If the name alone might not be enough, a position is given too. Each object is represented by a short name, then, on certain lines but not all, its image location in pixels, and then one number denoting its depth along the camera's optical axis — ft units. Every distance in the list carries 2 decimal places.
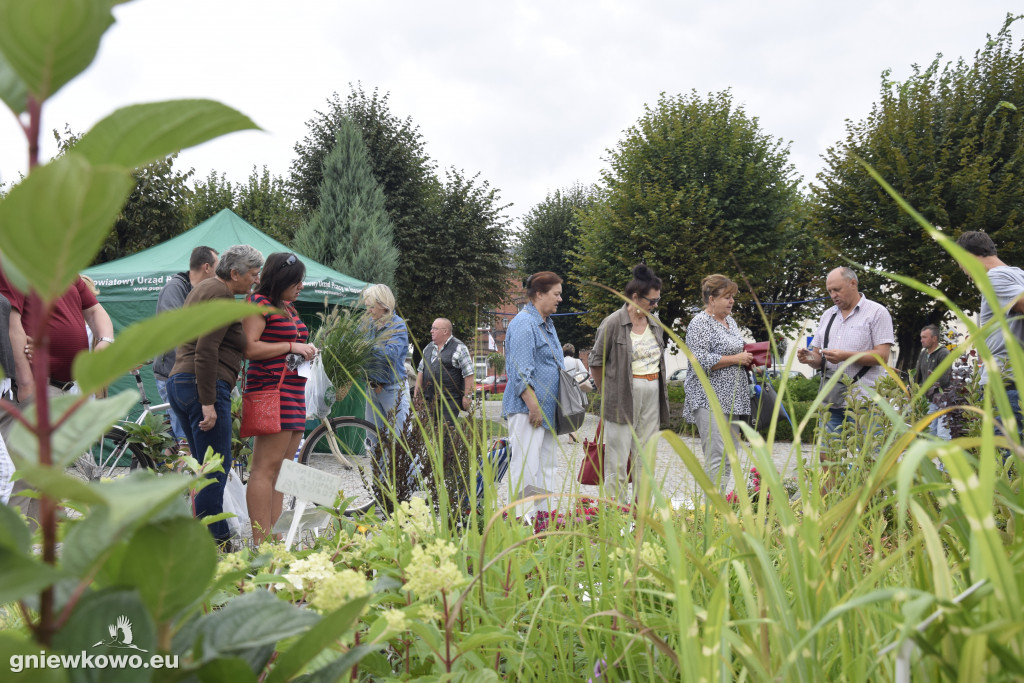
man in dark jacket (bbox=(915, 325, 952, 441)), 33.13
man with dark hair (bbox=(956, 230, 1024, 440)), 12.64
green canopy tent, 28.19
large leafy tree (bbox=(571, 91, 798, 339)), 57.41
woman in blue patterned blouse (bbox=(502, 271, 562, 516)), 14.76
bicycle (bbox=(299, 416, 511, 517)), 18.79
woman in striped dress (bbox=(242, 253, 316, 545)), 11.91
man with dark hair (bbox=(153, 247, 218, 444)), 15.35
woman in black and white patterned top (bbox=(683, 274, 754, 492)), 15.74
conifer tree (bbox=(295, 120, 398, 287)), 61.93
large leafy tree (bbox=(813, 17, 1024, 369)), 48.85
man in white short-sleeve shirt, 16.63
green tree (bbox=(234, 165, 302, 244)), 76.43
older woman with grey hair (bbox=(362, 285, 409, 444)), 16.97
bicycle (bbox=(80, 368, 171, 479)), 17.13
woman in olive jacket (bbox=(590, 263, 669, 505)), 15.60
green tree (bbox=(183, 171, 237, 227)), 85.81
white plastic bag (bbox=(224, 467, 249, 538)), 13.21
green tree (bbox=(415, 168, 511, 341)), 71.82
